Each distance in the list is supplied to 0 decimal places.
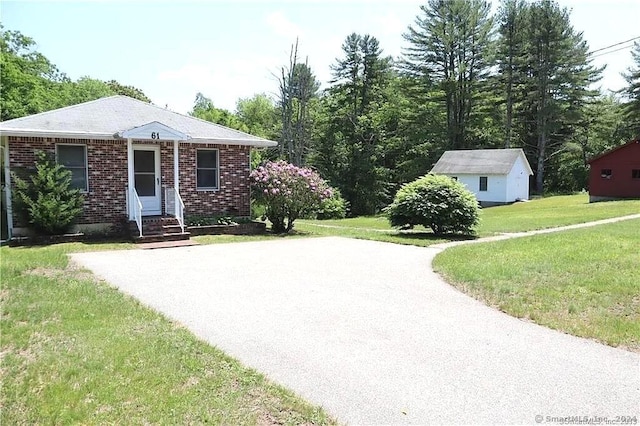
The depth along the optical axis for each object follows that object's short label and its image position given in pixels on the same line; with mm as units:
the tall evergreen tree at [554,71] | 39781
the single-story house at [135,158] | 12812
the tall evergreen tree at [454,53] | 41125
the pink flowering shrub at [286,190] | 15164
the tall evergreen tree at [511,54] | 41531
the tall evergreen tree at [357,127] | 37219
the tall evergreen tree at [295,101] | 31234
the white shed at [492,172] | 35344
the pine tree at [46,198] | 12016
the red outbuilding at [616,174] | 29578
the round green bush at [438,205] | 14164
